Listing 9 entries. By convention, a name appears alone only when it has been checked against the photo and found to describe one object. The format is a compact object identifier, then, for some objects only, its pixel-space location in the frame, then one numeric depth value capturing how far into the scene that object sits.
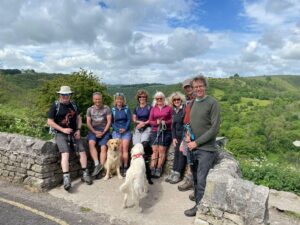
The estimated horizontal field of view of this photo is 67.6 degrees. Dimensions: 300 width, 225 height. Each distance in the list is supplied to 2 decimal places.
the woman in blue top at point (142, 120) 5.12
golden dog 4.92
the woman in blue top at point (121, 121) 5.16
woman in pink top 4.98
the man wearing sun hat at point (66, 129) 4.72
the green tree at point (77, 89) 12.39
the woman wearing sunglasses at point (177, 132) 4.73
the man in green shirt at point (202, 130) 3.60
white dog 3.97
